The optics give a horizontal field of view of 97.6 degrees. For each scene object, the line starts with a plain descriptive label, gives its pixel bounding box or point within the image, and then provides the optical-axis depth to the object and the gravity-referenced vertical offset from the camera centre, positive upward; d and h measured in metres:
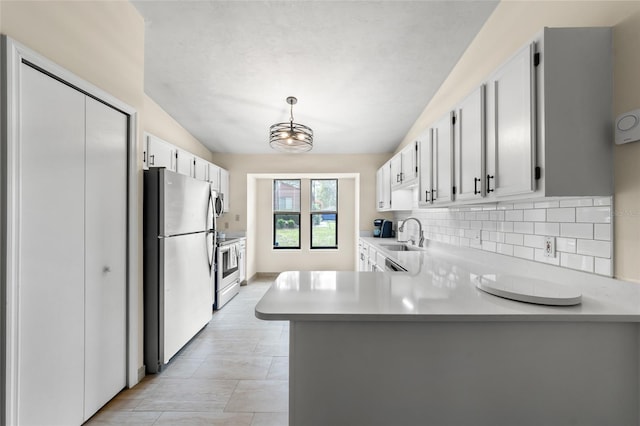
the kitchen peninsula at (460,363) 1.08 -0.59
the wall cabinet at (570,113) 1.20 +0.44
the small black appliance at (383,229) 4.83 -0.26
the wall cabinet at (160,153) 2.96 +0.68
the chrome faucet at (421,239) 3.24 -0.29
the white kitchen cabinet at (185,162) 3.57 +0.68
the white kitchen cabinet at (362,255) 4.43 -0.69
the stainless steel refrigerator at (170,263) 2.23 -0.43
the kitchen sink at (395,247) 3.82 -0.46
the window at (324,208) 6.16 +0.13
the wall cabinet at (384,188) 4.21 +0.43
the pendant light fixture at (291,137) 2.81 +0.77
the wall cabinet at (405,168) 2.95 +0.55
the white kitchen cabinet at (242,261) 4.73 -0.84
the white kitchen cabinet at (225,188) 4.93 +0.46
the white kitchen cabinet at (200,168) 4.03 +0.67
